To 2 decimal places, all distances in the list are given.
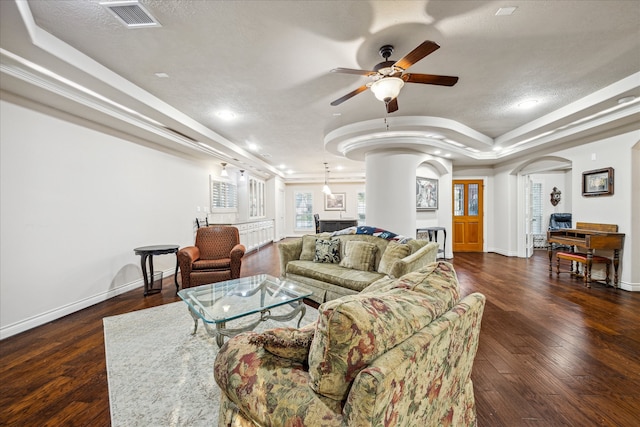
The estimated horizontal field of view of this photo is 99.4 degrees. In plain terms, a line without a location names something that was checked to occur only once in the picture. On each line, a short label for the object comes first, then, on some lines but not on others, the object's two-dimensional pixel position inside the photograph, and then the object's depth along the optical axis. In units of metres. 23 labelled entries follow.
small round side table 3.77
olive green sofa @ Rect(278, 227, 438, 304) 2.94
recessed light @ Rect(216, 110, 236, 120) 4.01
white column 5.34
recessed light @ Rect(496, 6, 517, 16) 1.97
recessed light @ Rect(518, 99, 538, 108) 3.70
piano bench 4.18
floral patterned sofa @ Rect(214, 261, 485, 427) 0.82
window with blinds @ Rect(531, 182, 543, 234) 8.03
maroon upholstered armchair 3.72
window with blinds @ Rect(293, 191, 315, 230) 11.18
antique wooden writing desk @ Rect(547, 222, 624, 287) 4.03
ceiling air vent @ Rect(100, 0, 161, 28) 1.88
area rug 1.63
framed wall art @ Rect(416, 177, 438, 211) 6.33
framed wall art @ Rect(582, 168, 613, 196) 4.18
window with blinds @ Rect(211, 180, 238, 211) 6.52
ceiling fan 2.30
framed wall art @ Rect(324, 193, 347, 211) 11.07
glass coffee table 2.12
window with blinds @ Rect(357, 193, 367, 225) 11.05
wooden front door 7.33
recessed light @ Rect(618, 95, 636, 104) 3.20
